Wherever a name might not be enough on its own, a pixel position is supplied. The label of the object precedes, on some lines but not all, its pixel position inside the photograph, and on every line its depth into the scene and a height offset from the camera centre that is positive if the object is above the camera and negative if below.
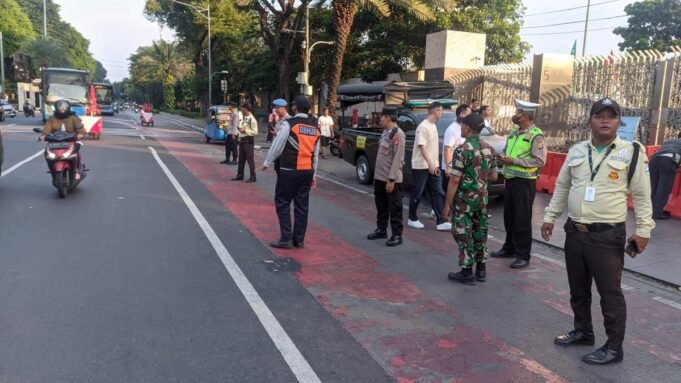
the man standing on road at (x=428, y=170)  7.50 -0.66
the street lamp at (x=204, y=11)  38.06 +7.72
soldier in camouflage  5.39 -0.69
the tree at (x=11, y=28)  68.19 +10.13
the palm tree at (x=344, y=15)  19.47 +3.99
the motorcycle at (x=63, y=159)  8.82 -0.87
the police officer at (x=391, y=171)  6.88 -0.63
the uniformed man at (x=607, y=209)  3.64 -0.53
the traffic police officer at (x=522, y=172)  6.06 -0.50
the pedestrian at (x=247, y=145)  12.02 -0.65
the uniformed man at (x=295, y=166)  6.43 -0.58
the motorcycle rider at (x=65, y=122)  9.28 -0.26
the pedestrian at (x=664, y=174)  8.81 -0.62
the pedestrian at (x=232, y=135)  13.99 -0.52
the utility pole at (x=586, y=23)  34.69 +7.29
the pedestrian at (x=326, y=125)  17.61 -0.16
